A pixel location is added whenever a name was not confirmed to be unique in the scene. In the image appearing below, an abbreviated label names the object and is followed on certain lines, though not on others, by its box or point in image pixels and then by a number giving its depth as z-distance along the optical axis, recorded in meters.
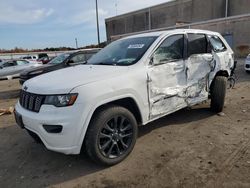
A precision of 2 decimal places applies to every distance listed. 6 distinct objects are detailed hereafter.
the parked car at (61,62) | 7.11
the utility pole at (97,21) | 23.38
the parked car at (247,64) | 8.21
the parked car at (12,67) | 12.22
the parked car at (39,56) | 23.43
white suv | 2.33
